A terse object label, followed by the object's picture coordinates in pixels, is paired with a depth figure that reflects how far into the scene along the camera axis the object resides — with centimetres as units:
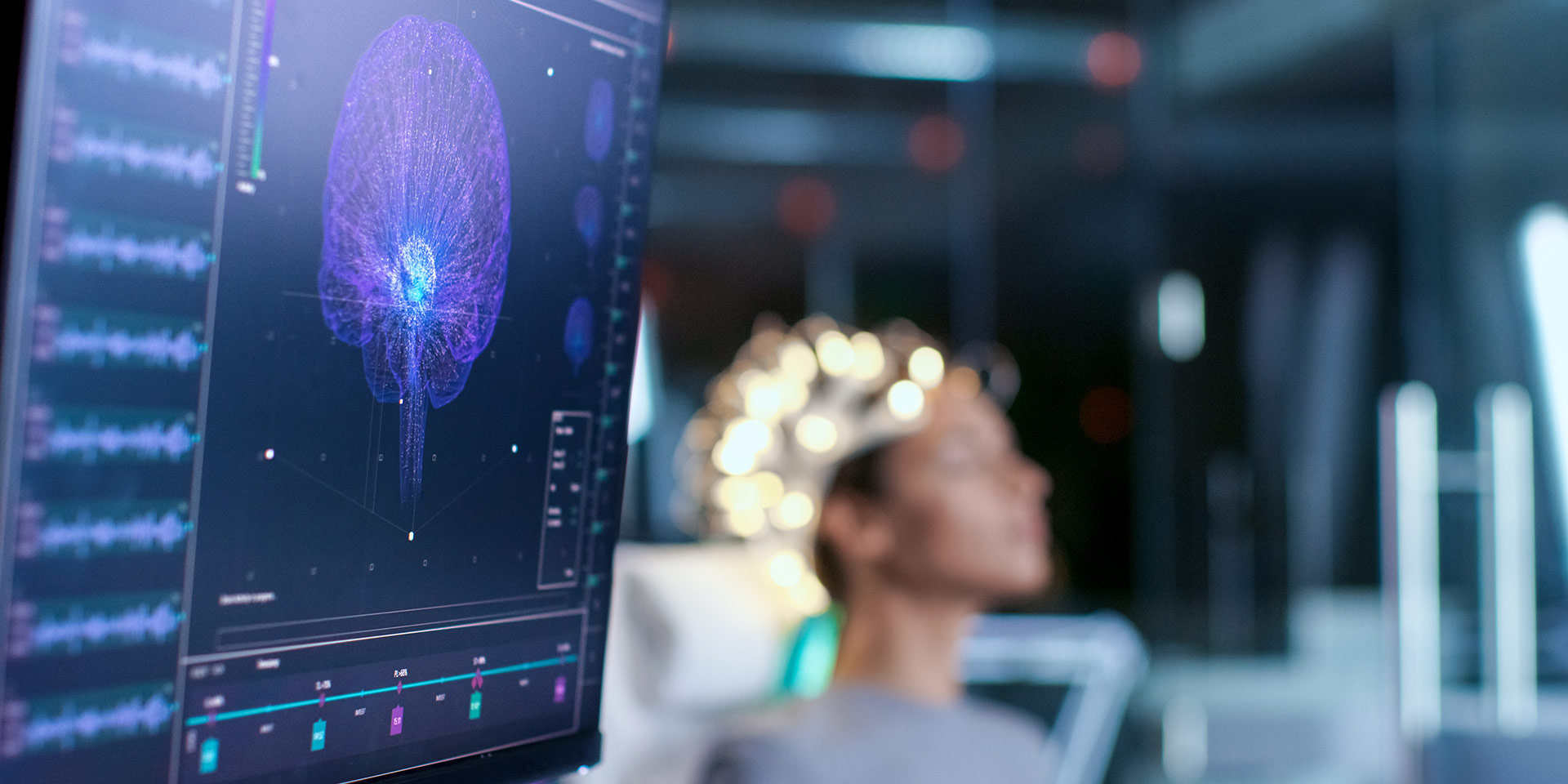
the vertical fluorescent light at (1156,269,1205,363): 636
